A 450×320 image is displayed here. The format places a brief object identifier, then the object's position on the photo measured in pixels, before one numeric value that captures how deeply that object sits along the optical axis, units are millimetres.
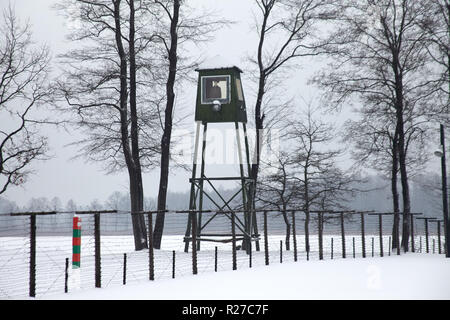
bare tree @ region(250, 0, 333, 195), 24156
